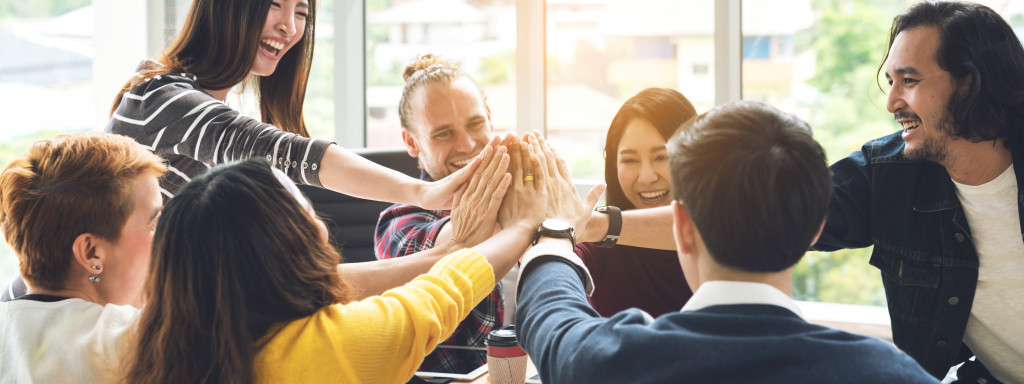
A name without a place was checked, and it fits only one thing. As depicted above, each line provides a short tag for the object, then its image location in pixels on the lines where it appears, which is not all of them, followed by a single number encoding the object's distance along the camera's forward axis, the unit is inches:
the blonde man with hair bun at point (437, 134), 93.0
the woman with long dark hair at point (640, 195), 89.9
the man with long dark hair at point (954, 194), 74.7
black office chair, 111.3
